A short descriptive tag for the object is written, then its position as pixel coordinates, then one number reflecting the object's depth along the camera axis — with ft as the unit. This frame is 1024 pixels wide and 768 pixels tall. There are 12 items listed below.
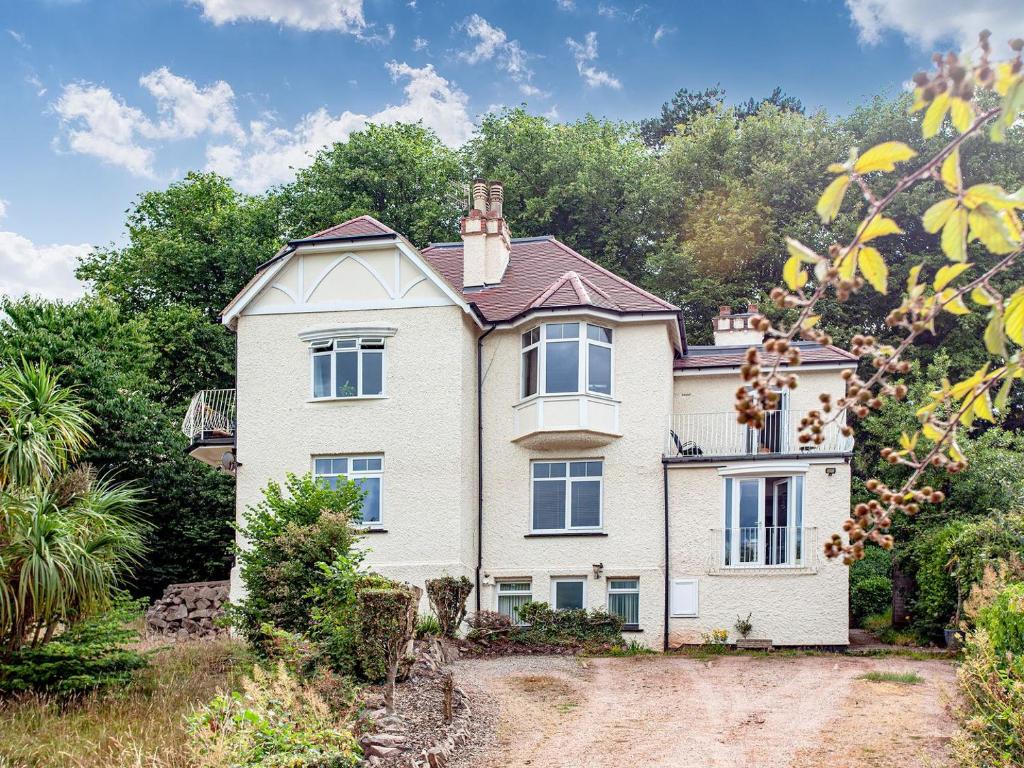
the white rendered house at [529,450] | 78.59
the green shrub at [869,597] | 96.32
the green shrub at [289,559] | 50.72
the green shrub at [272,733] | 33.58
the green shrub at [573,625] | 74.13
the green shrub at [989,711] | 35.78
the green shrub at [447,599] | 70.79
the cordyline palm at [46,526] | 49.06
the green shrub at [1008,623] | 39.73
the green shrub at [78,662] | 49.01
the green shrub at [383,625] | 46.34
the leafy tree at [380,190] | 126.11
